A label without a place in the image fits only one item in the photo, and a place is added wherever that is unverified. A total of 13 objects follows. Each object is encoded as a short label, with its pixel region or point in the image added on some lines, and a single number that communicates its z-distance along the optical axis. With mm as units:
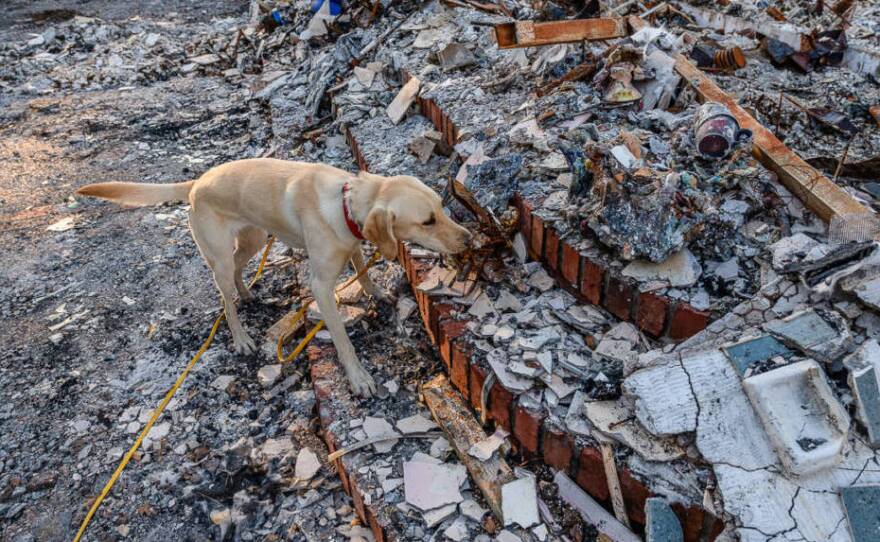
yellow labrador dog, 3010
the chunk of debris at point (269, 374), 3578
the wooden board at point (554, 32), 4453
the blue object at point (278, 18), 8820
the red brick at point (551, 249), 3143
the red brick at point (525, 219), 3318
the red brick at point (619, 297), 2828
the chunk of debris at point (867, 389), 2104
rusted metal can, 3109
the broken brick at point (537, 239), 3230
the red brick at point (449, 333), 3090
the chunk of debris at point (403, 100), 5277
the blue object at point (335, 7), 7504
